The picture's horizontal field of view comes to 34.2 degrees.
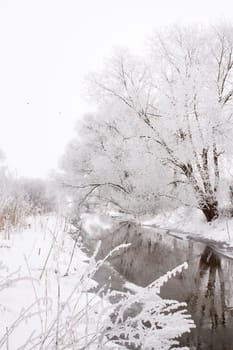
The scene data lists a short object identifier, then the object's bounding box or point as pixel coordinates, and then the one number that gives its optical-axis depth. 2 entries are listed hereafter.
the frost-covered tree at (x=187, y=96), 18.45
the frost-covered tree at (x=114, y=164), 21.30
